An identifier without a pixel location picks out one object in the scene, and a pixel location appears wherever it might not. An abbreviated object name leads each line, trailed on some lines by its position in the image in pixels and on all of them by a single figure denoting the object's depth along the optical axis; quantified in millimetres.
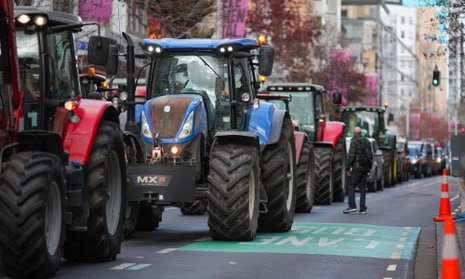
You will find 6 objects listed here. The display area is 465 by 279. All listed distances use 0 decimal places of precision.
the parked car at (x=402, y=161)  57244
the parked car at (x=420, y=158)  76544
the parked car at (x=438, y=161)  92862
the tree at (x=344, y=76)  86438
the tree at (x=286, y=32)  64875
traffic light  47994
